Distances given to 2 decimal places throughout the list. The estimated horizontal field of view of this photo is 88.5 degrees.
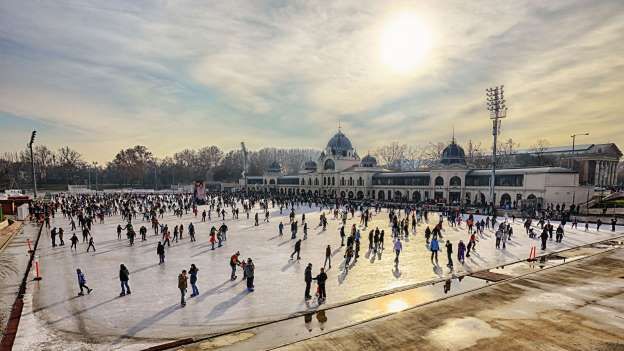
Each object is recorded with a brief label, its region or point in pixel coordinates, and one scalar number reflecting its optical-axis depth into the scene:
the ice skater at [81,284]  11.45
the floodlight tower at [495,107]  35.91
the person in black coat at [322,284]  10.88
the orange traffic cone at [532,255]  16.60
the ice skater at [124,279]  11.38
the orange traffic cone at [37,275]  13.55
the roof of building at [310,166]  83.00
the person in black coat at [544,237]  18.86
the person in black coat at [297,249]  16.34
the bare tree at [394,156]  128.27
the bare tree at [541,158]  77.31
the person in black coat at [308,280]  11.00
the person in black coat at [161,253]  15.54
